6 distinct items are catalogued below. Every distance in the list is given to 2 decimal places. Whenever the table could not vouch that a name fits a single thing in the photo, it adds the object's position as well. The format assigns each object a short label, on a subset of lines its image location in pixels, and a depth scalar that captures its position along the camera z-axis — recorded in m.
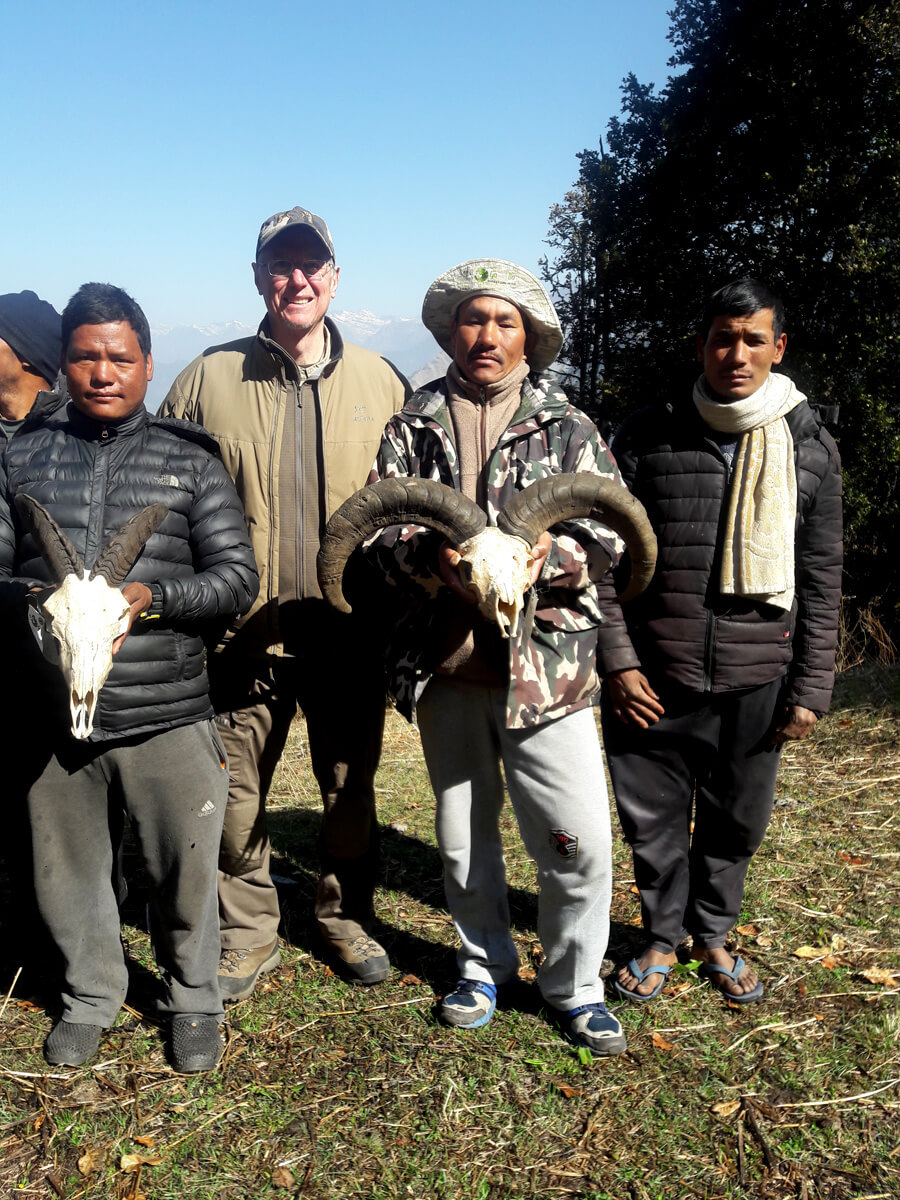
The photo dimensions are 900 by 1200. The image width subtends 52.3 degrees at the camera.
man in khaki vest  4.00
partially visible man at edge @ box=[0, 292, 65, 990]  4.46
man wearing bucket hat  3.42
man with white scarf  3.75
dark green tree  9.59
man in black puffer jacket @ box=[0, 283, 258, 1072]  3.38
